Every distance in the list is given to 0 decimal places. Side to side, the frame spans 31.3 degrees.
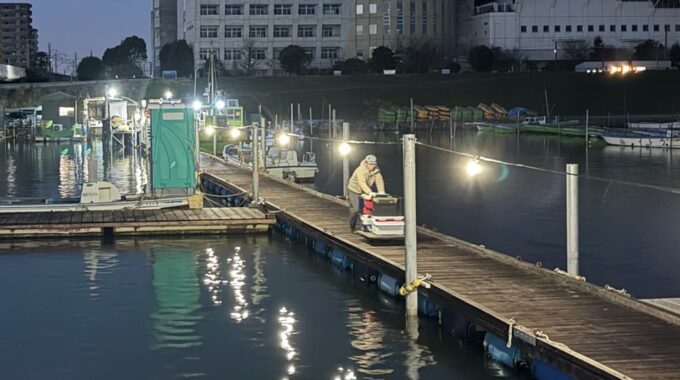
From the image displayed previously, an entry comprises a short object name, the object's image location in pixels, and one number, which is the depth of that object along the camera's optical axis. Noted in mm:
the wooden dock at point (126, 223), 30594
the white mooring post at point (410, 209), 19531
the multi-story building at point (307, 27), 142875
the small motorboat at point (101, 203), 33125
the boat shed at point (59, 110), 101000
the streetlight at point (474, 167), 22020
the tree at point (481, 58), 136500
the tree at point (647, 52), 142875
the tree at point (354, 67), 137000
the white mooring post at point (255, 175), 34194
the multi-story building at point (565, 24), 143375
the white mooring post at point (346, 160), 34656
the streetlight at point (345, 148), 34116
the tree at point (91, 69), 154125
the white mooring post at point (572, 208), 19062
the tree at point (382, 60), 136375
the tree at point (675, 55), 142375
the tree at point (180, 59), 140375
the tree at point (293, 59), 136375
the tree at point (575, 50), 143500
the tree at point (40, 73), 151750
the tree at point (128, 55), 155875
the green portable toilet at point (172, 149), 33875
